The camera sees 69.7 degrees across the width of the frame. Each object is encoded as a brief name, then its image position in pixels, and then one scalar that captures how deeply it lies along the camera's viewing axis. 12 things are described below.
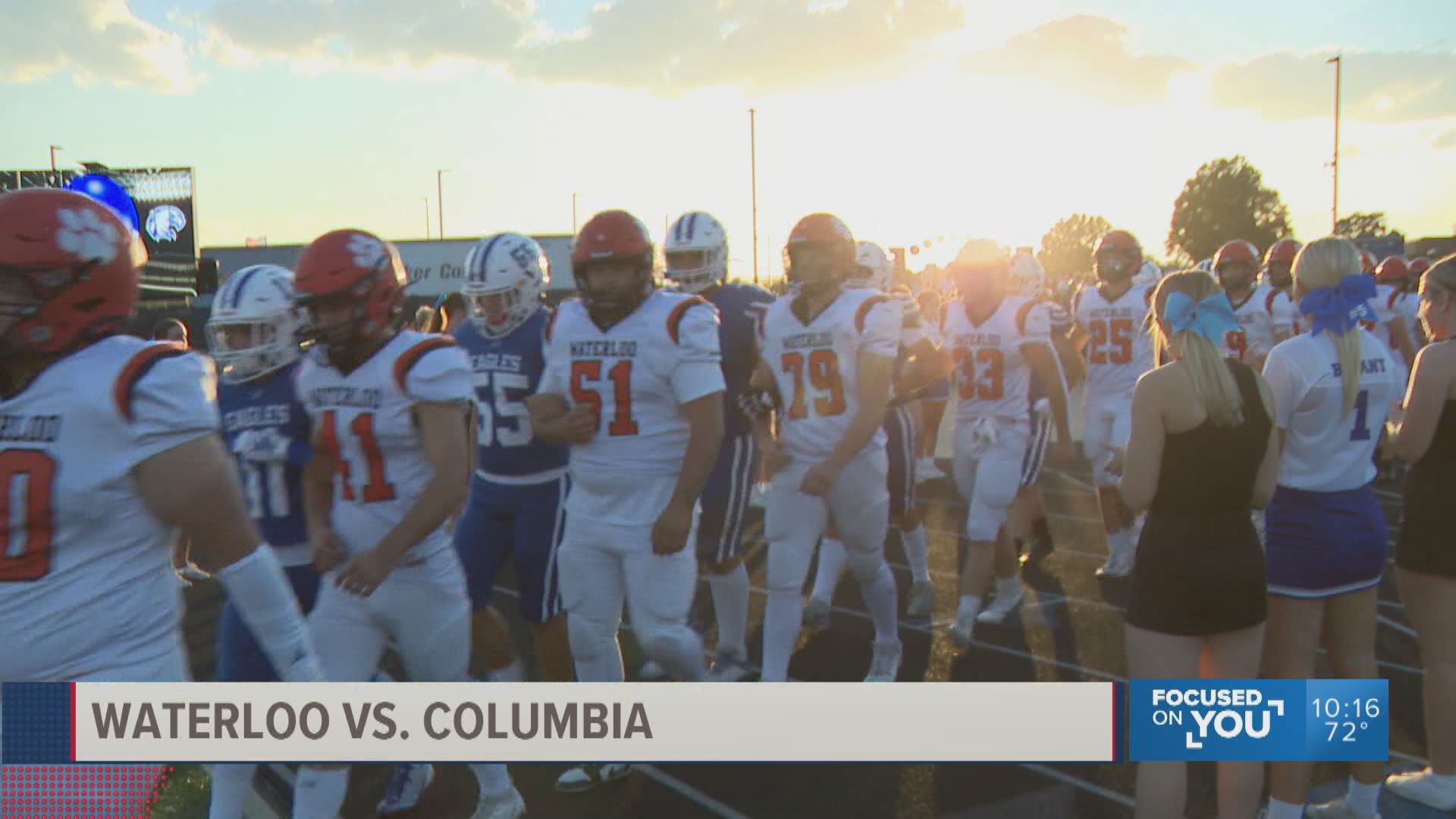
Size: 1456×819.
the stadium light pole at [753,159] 51.38
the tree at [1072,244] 96.62
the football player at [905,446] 6.02
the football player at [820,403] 4.84
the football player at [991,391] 6.09
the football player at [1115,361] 7.37
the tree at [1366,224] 75.81
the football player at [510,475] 4.54
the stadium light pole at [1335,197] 41.94
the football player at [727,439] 5.27
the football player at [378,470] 3.36
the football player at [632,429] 3.93
